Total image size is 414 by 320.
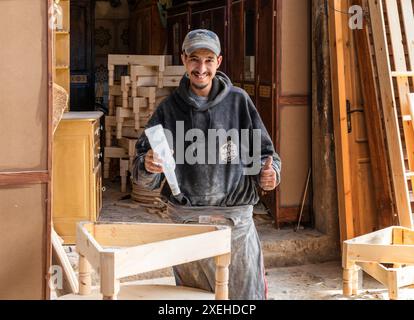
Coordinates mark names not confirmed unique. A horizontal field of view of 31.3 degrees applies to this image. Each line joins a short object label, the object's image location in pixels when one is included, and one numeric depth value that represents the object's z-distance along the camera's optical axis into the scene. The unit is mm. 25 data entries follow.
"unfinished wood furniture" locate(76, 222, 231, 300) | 2738
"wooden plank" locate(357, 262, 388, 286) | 4527
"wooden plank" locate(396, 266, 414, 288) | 4458
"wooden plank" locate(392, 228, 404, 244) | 4992
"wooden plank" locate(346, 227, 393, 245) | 4680
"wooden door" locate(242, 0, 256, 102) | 8110
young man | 3619
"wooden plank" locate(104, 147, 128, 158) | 9203
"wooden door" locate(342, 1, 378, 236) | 6773
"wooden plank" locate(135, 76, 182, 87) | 8672
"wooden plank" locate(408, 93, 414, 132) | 6055
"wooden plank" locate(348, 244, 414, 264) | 4395
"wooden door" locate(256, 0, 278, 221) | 7398
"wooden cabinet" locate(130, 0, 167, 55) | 13031
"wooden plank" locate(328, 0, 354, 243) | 6672
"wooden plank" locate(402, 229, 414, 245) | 4910
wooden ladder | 6047
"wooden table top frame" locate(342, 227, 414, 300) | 4410
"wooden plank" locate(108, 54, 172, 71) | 8586
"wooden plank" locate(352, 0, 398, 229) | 6516
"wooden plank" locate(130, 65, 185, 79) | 8656
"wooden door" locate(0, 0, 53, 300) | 4941
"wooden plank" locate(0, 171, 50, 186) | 4973
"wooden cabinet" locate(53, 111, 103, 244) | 6766
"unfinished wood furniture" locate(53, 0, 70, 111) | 8055
